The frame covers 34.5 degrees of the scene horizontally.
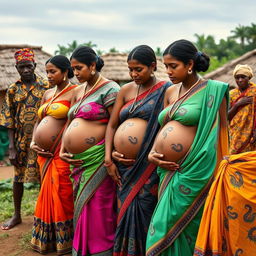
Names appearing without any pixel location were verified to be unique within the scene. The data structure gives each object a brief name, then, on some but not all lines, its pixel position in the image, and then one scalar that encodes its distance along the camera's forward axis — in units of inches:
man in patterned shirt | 216.5
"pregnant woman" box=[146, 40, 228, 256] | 132.2
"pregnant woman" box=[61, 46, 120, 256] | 168.6
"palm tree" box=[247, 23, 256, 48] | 1555.4
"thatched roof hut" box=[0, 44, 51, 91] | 505.7
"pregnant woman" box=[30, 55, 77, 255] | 188.9
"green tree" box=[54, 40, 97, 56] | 1697.8
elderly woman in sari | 280.4
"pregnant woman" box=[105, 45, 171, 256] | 153.3
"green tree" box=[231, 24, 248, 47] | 1678.2
